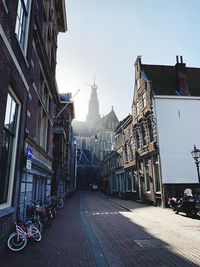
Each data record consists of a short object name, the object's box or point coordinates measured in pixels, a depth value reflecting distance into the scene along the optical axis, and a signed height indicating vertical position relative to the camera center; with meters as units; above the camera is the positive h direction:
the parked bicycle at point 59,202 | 18.19 -1.22
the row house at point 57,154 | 20.52 +2.89
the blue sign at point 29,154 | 7.29 +1.01
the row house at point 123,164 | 28.25 +3.14
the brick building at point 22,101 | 5.86 +2.76
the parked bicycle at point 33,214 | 8.10 -1.01
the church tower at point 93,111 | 102.36 +33.34
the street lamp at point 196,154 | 13.09 +1.81
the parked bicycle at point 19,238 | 6.23 -1.40
